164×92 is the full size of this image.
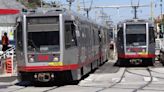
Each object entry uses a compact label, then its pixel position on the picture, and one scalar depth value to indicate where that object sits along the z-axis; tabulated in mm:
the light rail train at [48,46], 21094
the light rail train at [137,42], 34188
